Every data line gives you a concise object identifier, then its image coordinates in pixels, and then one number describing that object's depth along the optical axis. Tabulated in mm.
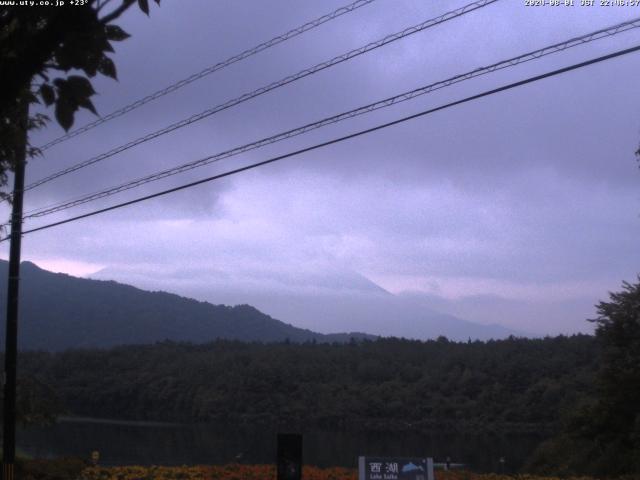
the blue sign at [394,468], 11539
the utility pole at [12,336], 15420
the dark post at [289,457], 11320
